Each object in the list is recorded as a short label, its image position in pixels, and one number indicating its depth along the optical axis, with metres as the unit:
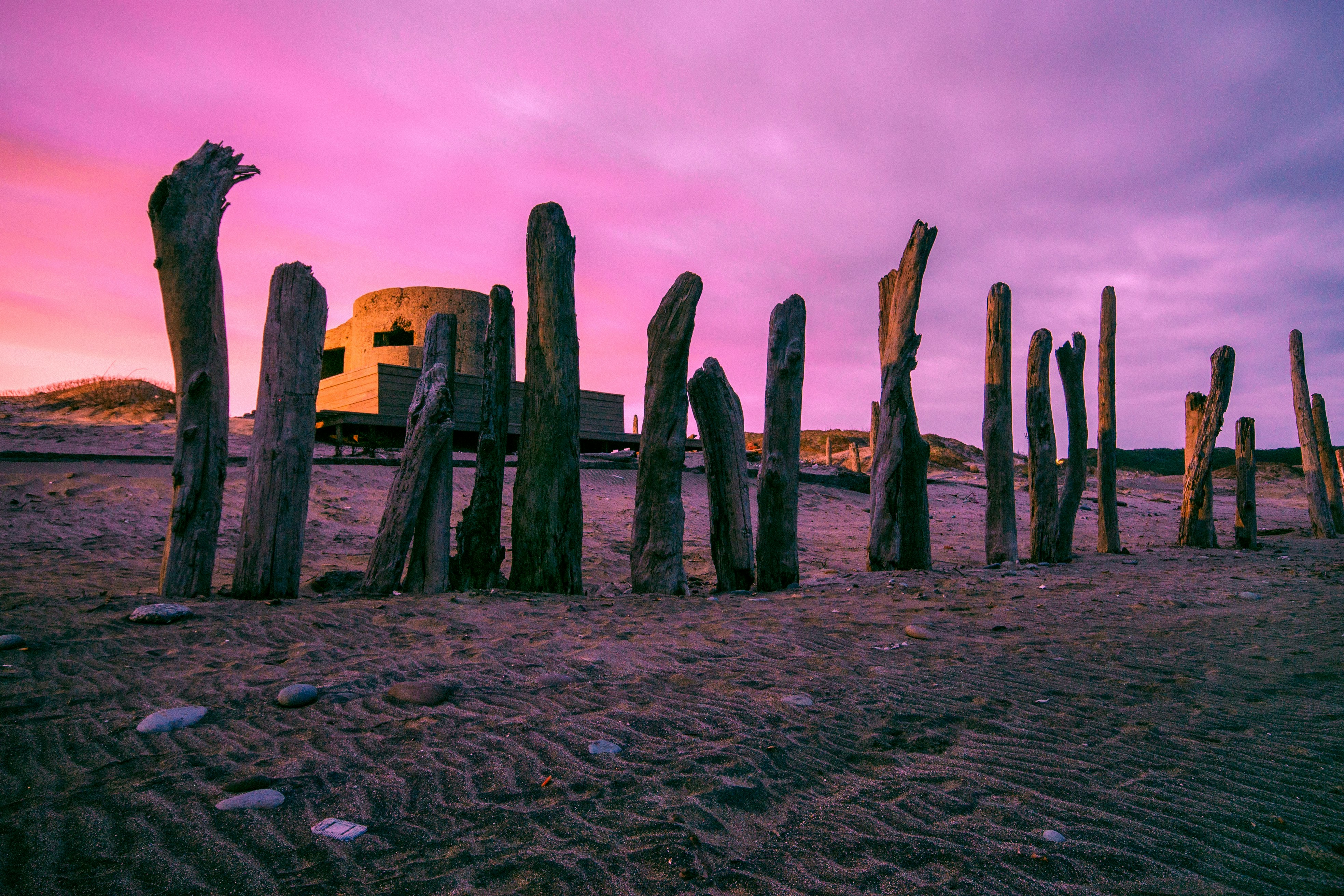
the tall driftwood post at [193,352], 4.36
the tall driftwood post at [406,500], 4.82
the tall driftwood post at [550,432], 5.14
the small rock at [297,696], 2.65
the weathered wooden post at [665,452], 5.43
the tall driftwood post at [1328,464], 12.30
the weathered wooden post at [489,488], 5.30
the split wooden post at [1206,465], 9.41
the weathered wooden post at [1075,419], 7.90
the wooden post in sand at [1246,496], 9.73
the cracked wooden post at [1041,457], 7.62
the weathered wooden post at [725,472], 5.64
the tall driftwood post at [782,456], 5.81
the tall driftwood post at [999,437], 7.25
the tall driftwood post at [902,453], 6.48
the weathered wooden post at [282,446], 4.52
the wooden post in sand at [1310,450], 11.34
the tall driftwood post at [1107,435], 8.80
